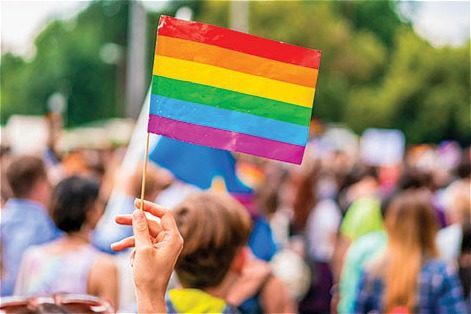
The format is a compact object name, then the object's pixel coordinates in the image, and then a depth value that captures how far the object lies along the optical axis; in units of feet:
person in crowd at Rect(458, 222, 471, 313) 32.14
